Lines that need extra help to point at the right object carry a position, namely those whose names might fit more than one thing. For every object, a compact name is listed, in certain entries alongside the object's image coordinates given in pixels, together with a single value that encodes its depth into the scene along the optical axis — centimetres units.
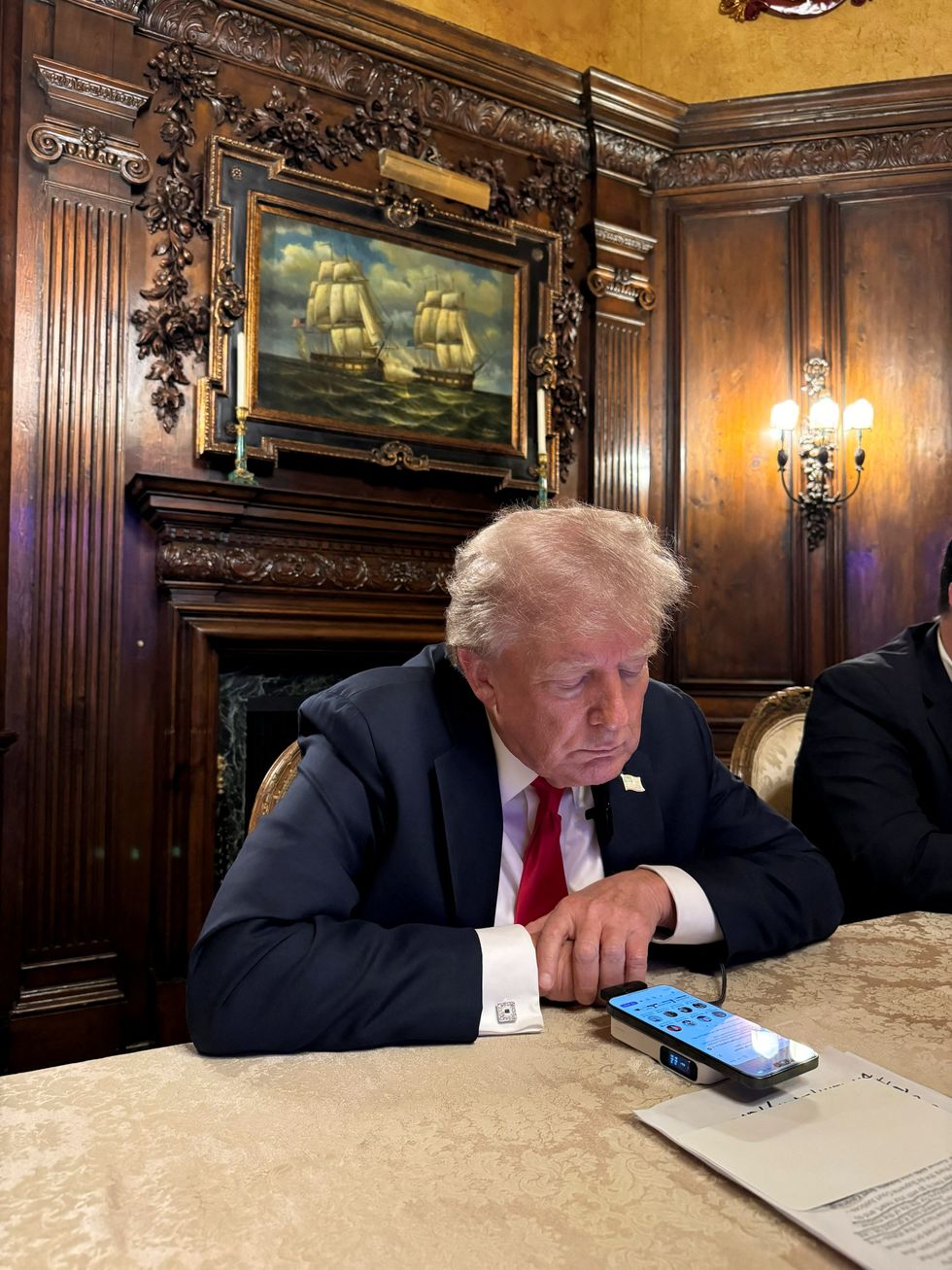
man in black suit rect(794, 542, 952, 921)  201
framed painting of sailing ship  381
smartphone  89
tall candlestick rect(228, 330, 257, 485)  369
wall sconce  479
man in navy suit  109
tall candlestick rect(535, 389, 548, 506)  451
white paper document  67
